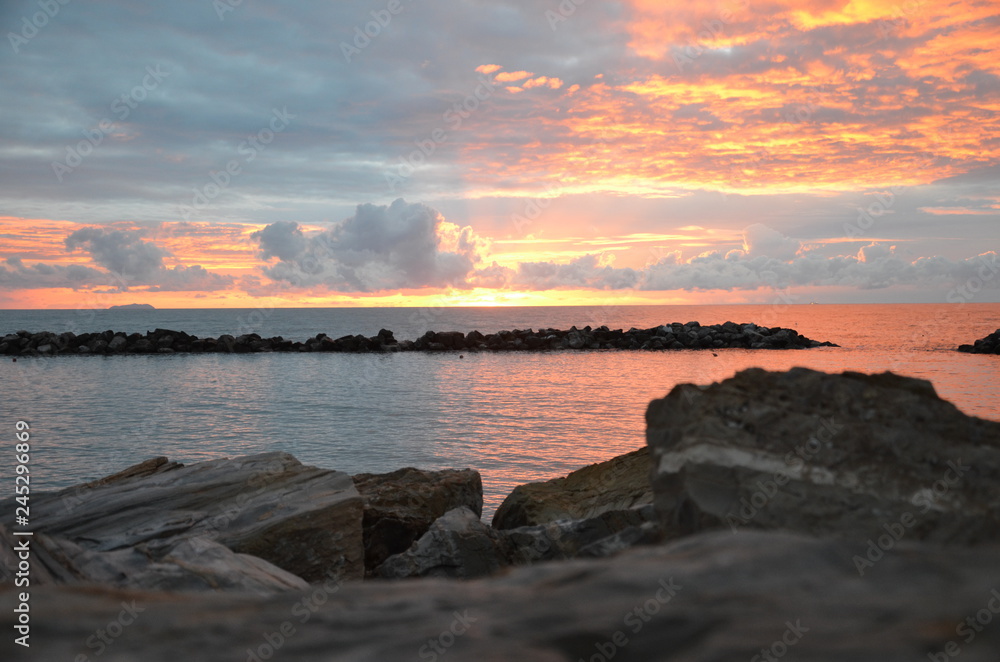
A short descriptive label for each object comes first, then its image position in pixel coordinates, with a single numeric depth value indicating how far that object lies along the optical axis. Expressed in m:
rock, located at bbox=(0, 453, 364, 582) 7.63
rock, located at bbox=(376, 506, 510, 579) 8.22
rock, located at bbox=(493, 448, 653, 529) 10.06
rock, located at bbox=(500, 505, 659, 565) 8.63
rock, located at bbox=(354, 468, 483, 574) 9.86
